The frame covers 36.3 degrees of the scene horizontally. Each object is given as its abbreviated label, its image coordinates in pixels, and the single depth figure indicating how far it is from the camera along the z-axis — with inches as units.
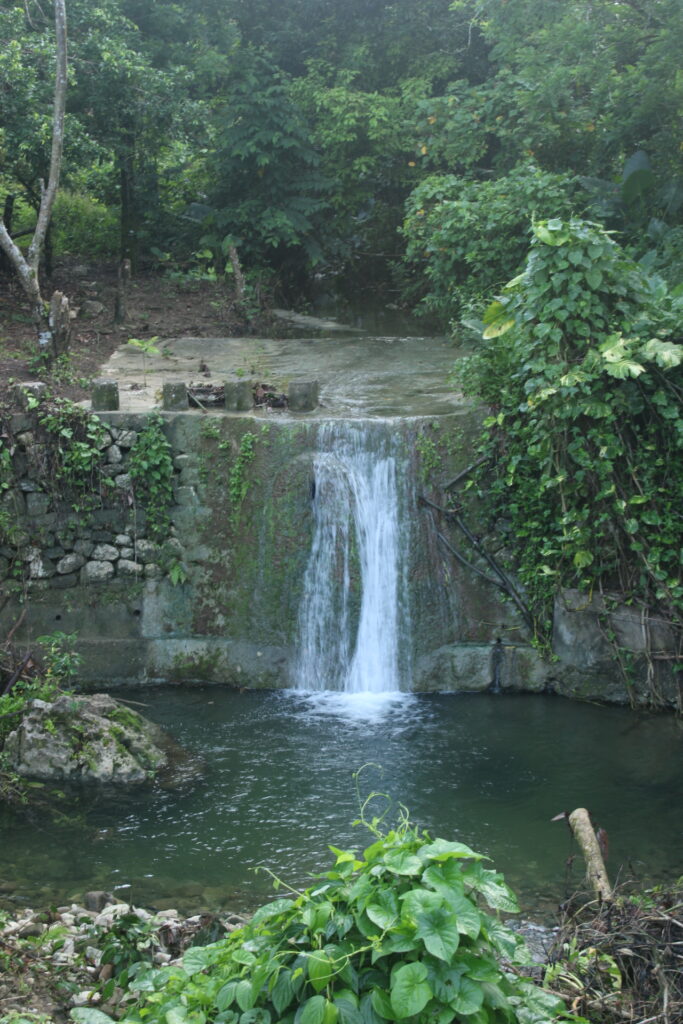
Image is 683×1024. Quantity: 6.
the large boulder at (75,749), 314.8
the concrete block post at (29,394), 396.2
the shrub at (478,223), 465.7
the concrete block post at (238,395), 417.7
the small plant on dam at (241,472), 403.5
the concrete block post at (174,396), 409.7
